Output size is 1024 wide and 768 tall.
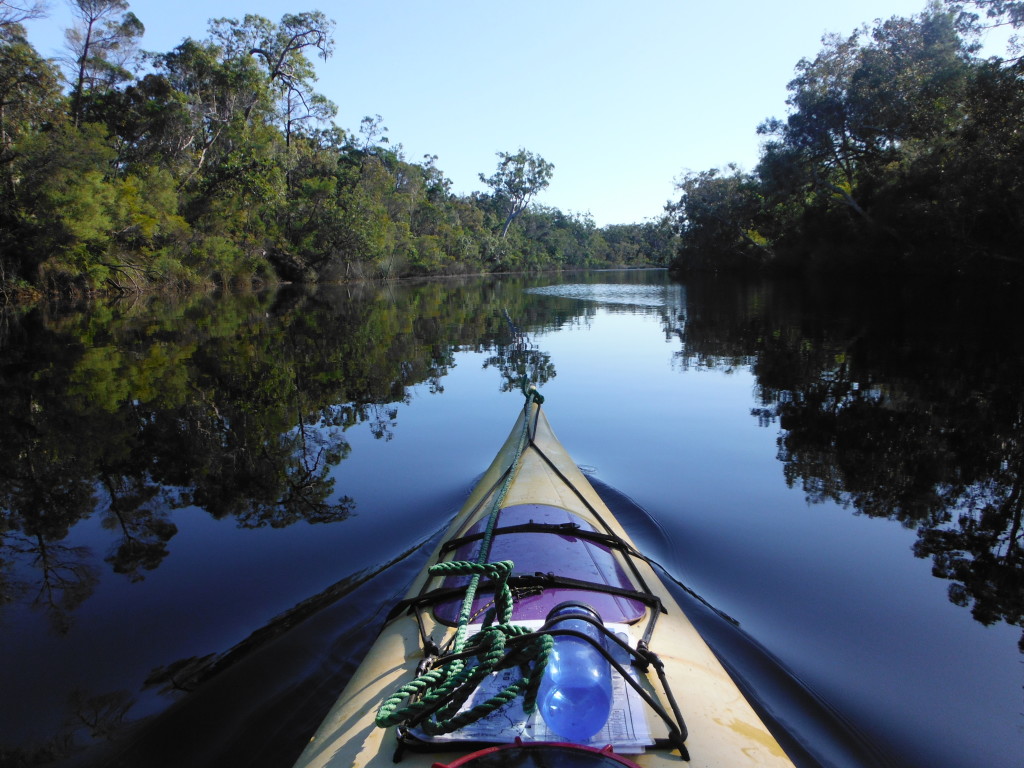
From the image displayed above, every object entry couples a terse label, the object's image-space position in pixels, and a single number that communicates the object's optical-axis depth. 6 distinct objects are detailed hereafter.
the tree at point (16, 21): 16.56
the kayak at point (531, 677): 1.24
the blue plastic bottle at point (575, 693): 1.23
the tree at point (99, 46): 21.61
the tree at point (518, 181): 58.72
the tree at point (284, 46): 26.77
